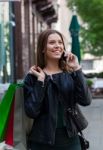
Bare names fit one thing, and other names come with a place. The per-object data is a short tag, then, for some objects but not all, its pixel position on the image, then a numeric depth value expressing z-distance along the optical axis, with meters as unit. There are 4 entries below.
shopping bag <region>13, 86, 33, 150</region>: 2.41
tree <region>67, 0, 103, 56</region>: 12.85
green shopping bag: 2.37
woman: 2.39
